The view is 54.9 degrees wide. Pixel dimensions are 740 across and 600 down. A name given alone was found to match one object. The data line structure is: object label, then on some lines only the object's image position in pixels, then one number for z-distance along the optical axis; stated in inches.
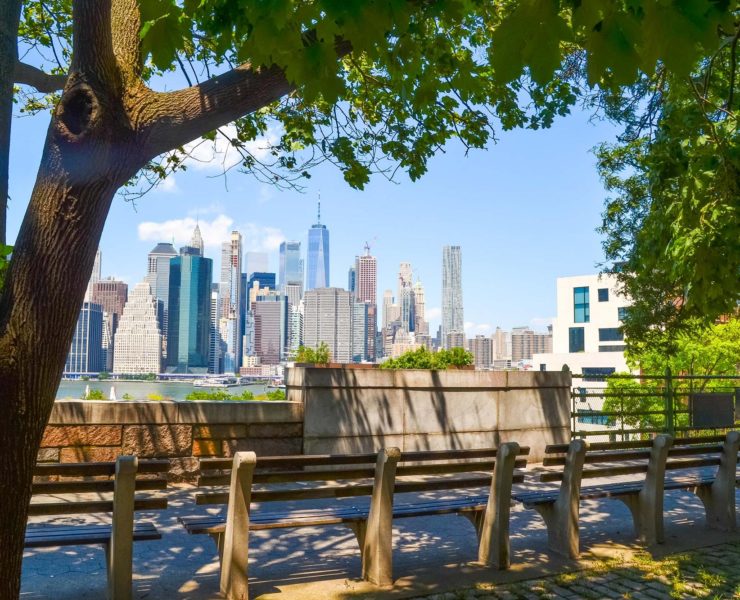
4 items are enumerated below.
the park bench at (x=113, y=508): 167.0
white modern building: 2854.3
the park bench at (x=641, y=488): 234.4
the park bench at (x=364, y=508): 181.6
